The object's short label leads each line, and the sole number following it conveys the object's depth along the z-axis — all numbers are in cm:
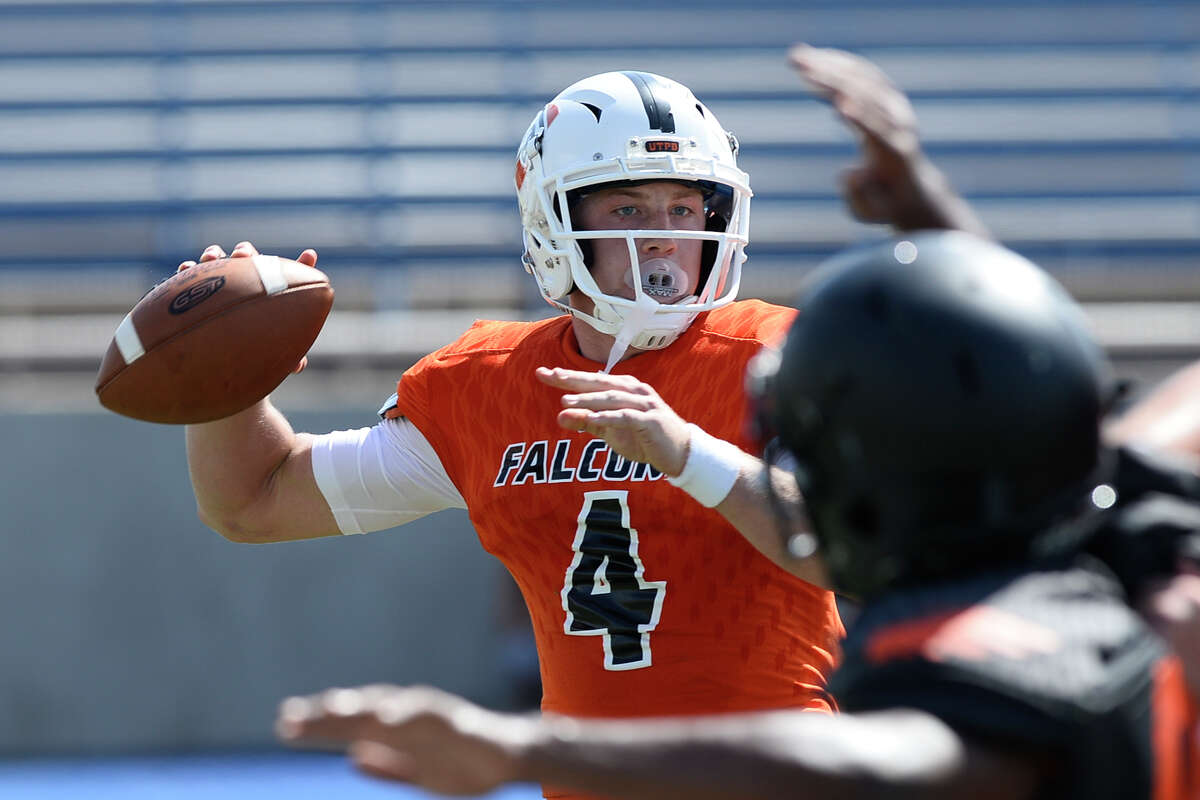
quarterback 1614
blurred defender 1204
